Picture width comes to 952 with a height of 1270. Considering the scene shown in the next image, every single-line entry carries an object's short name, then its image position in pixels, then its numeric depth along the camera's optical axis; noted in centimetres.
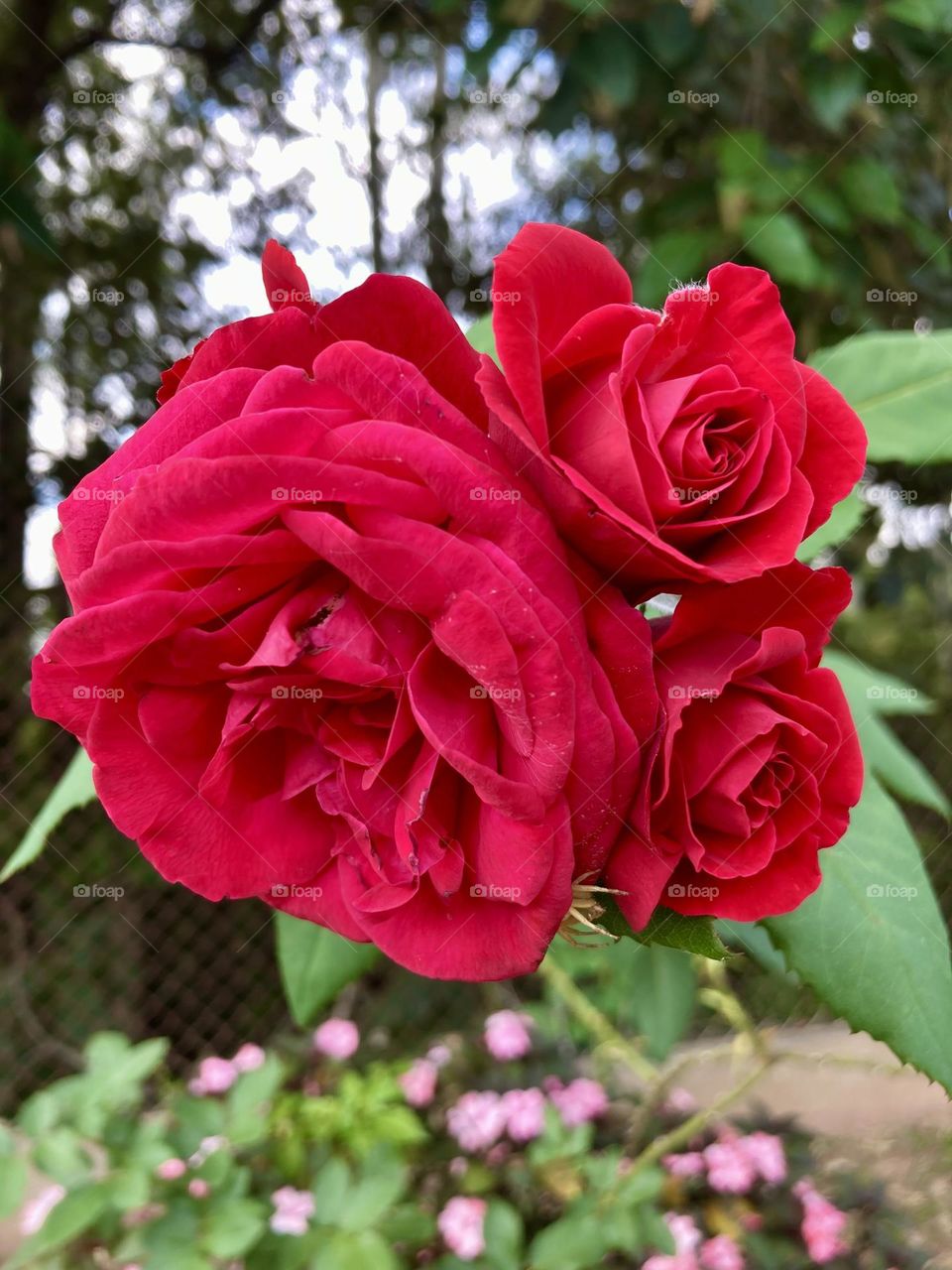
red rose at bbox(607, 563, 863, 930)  25
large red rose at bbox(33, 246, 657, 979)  22
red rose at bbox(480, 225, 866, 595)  24
